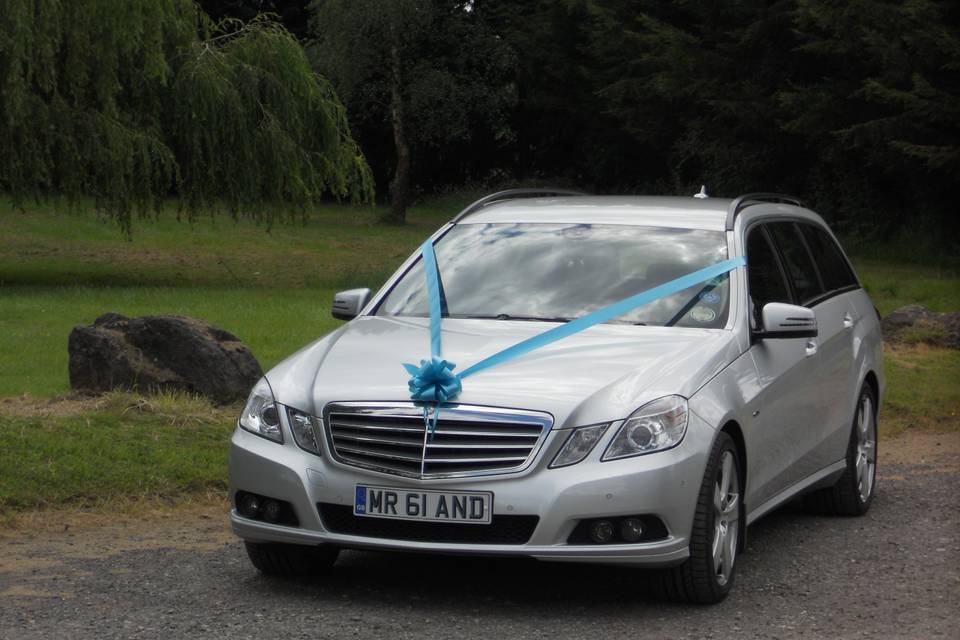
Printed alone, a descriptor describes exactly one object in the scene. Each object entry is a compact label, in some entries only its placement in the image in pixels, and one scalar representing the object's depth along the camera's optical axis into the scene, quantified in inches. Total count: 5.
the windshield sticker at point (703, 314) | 281.8
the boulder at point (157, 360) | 414.0
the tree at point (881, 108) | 1238.9
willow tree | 899.4
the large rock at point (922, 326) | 659.7
